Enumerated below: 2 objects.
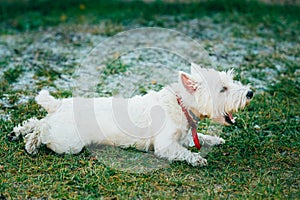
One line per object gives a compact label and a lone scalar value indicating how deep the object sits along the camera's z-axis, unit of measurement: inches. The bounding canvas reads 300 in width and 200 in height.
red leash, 169.8
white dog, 166.4
